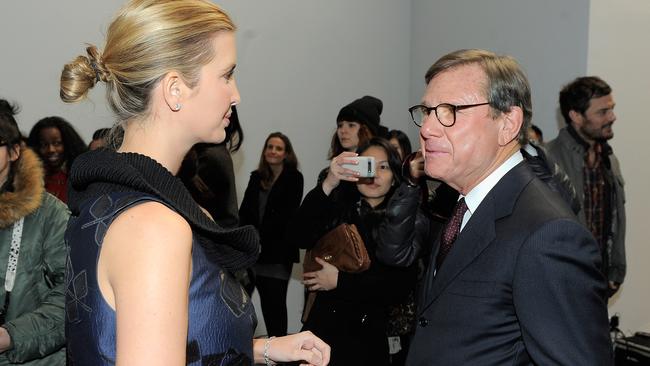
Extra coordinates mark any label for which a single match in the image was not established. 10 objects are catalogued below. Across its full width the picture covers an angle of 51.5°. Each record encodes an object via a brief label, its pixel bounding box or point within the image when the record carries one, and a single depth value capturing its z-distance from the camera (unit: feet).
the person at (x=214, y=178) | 9.36
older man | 4.70
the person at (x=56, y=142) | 14.40
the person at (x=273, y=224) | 16.34
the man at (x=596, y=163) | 14.93
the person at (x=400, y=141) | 13.47
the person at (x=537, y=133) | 15.56
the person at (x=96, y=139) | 13.78
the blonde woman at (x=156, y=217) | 3.50
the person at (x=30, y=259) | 7.01
